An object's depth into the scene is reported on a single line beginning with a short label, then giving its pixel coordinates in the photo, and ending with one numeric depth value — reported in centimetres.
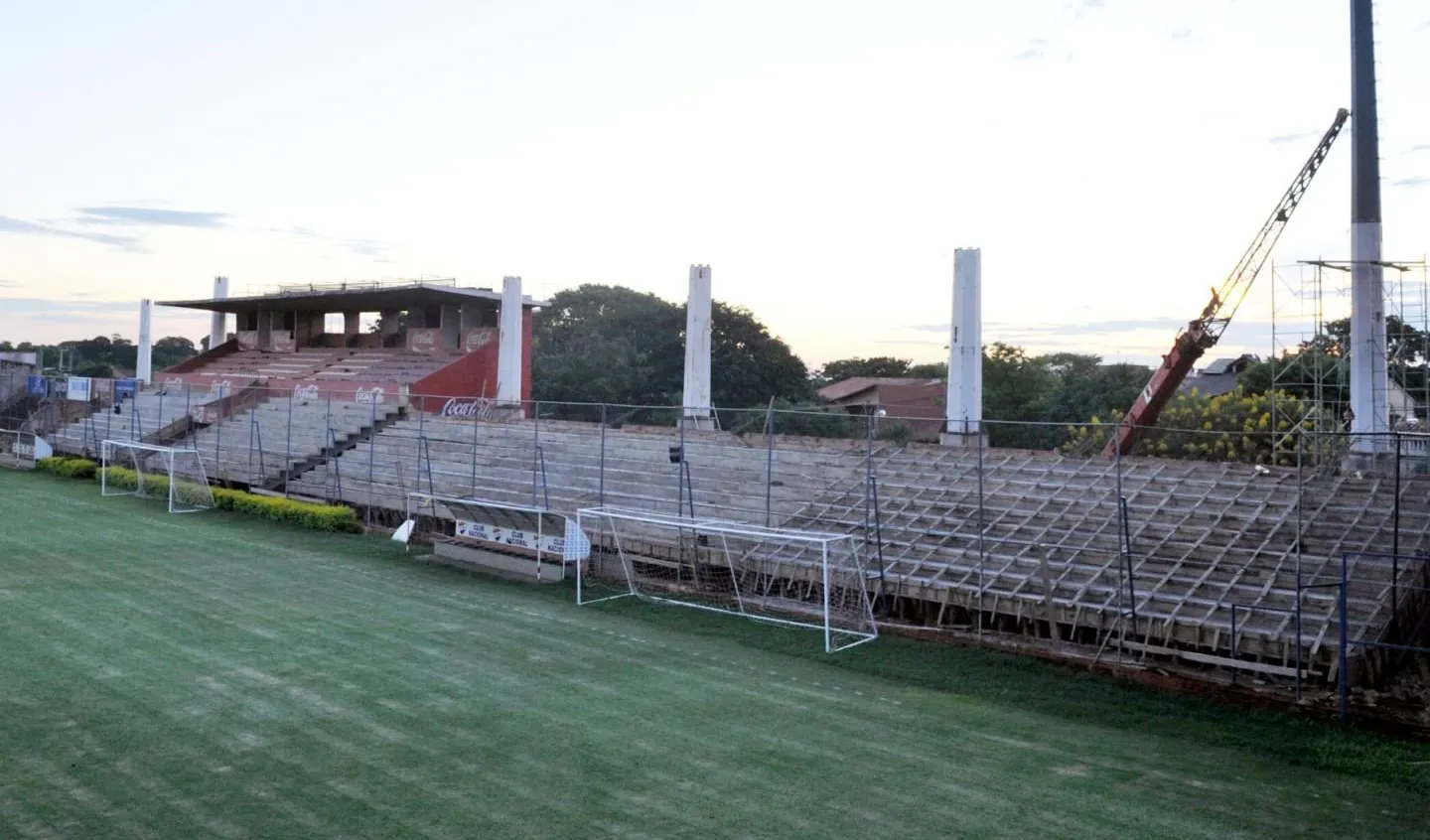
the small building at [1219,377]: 5512
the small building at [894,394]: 4851
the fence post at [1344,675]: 1005
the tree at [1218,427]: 2692
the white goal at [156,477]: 2600
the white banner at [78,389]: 3984
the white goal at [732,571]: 1465
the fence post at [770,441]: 1587
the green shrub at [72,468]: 3206
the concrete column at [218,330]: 4981
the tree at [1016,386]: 4578
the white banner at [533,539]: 1666
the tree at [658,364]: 5200
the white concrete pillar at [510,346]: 3111
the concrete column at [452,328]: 3862
